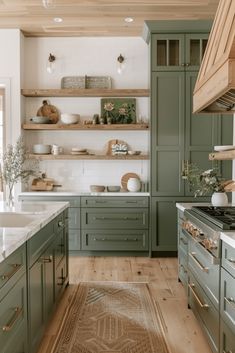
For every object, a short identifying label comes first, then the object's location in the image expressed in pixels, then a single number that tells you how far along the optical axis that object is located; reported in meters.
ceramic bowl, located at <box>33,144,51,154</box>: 5.19
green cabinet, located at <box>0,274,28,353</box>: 1.65
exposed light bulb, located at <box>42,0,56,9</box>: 2.44
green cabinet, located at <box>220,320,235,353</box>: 1.91
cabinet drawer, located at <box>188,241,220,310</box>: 2.21
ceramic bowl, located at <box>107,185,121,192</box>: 5.20
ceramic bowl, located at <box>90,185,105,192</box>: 5.13
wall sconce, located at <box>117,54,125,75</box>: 5.31
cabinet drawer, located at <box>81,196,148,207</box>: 4.90
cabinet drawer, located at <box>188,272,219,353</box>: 2.24
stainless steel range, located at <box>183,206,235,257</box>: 2.21
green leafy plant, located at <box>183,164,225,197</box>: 3.46
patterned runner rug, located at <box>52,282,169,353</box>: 2.55
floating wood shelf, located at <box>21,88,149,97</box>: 5.13
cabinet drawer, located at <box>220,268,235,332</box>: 1.91
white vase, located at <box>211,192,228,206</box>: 3.42
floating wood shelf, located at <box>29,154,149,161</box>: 5.13
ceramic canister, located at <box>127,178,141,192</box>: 5.11
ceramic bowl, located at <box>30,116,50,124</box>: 5.14
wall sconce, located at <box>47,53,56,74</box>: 5.29
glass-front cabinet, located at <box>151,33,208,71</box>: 4.78
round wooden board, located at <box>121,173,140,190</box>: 5.35
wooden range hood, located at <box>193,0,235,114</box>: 1.97
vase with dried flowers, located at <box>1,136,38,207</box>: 3.31
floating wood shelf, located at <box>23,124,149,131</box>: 5.11
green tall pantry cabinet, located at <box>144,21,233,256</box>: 4.79
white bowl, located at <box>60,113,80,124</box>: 5.17
